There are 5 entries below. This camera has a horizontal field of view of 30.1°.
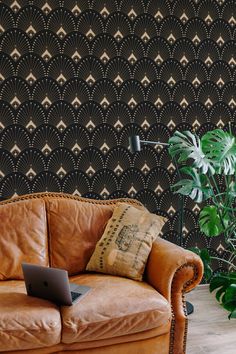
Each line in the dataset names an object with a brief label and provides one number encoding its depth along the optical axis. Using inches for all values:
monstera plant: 114.7
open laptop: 88.5
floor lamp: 122.1
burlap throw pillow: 107.3
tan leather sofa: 86.7
